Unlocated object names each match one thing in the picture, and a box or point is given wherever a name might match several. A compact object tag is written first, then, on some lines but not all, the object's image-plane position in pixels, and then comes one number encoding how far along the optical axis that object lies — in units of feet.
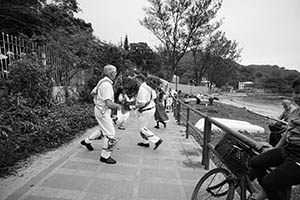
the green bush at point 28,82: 14.30
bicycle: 5.83
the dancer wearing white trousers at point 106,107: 10.08
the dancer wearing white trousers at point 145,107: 12.80
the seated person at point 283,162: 4.57
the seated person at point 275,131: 10.11
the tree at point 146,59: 119.85
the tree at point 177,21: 56.90
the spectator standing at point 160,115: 20.03
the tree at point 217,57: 90.07
